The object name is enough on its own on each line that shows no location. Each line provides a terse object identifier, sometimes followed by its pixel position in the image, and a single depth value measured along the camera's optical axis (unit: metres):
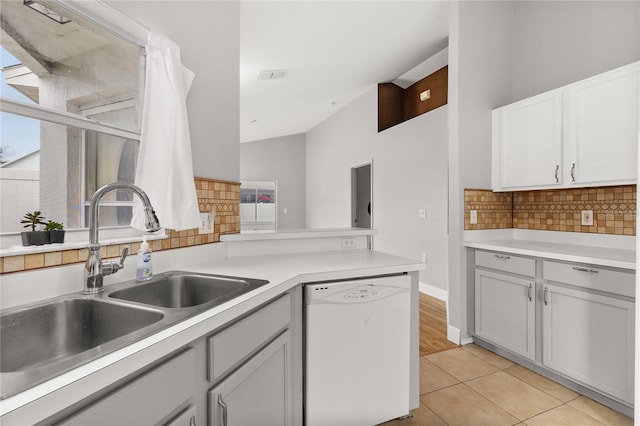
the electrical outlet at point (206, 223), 1.75
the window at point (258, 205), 8.12
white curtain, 1.43
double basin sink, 0.86
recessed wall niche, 4.12
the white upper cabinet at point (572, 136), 1.97
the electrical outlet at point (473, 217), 2.73
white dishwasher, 1.45
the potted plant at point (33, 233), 1.03
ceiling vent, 3.91
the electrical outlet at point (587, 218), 2.43
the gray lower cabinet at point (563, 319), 1.76
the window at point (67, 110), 1.12
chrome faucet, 1.09
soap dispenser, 1.30
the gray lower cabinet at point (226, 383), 0.68
